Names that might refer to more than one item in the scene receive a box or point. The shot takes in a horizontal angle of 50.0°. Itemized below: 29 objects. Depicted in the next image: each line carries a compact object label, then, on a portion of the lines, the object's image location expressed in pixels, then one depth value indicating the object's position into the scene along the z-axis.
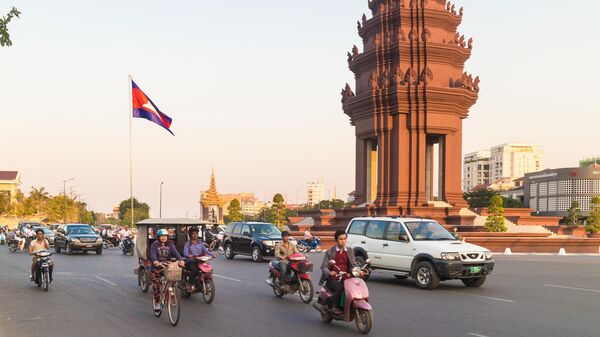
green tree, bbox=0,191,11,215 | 103.32
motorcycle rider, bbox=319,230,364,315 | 10.69
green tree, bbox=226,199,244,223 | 126.57
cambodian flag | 33.50
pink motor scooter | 10.05
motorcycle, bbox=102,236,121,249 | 40.75
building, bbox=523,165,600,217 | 138.00
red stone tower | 42.38
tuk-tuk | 15.87
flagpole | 40.67
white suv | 16.11
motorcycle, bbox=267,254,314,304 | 14.06
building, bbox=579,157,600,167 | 182.50
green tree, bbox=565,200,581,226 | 95.41
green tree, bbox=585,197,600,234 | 66.00
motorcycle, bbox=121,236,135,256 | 32.41
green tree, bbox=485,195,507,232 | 42.50
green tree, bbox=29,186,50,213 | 117.62
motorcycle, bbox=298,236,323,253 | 35.04
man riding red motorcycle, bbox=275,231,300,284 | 14.64
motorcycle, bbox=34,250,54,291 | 16.27
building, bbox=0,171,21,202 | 152.01
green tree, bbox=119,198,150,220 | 176.32
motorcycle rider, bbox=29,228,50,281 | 16.79
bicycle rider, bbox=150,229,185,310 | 11.98
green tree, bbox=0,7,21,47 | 12.61
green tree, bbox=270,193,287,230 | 109.16
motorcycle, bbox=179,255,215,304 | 13.77
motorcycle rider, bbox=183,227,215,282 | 14.11
